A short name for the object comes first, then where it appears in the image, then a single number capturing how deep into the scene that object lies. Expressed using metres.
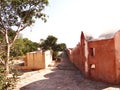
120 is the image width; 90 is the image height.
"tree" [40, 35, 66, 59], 25.35
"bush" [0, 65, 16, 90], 3.10
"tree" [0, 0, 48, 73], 9.05
